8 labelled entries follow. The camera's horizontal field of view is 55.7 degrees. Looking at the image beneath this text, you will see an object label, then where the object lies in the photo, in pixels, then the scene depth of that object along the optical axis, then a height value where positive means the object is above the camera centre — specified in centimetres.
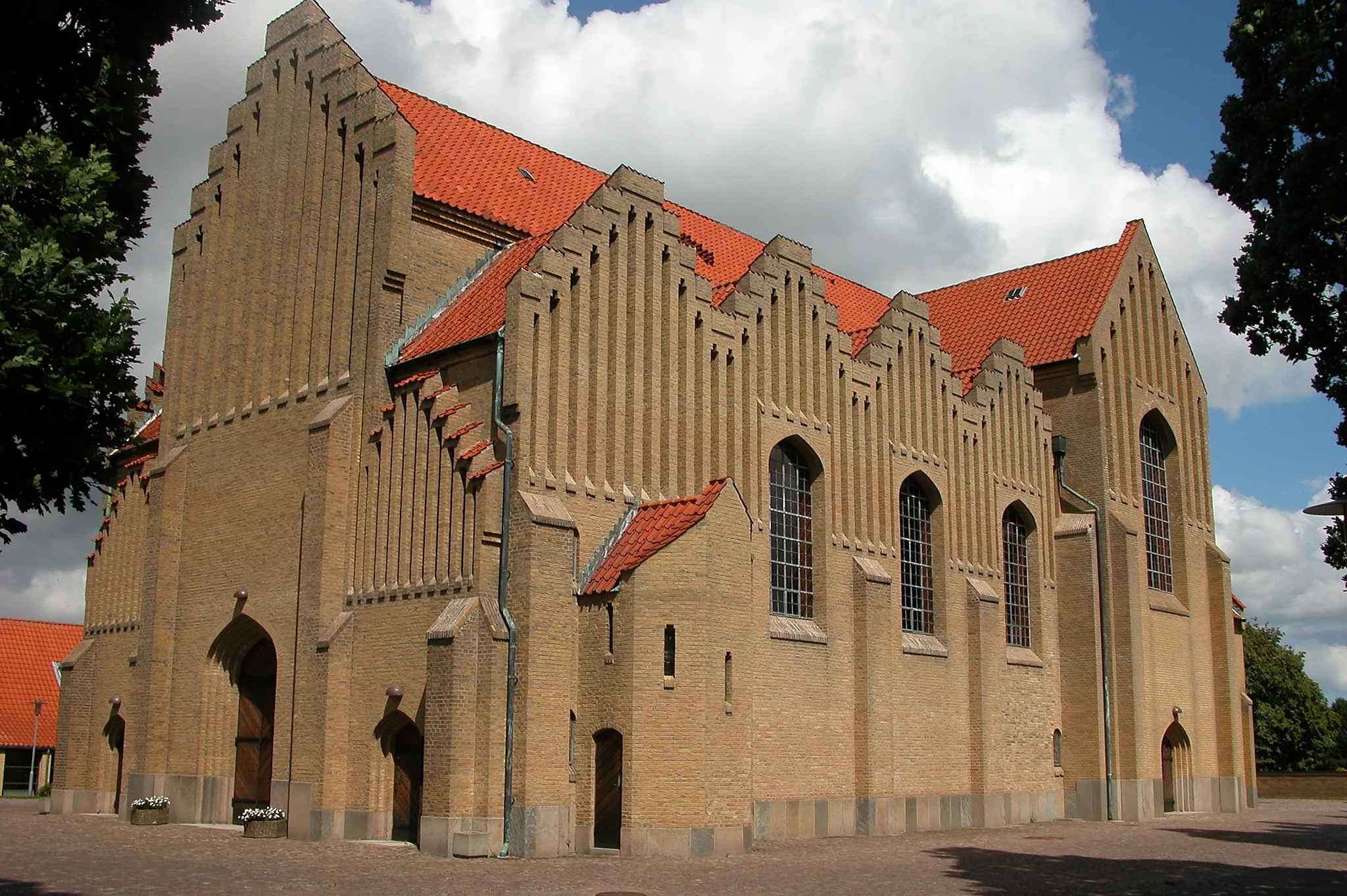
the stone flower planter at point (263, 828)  2369 -220
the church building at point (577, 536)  2219 +364
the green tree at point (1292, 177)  1619 +696
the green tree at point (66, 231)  1038 +393
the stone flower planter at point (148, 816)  2670 -226
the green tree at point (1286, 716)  6988 -15
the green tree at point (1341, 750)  8781 -276
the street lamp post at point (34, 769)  4719 -233
